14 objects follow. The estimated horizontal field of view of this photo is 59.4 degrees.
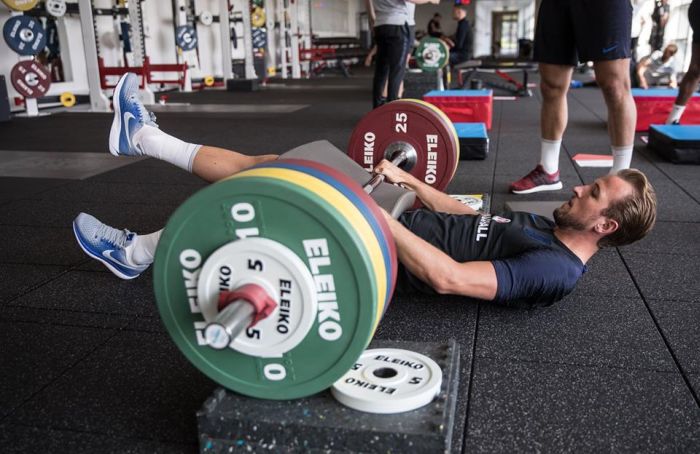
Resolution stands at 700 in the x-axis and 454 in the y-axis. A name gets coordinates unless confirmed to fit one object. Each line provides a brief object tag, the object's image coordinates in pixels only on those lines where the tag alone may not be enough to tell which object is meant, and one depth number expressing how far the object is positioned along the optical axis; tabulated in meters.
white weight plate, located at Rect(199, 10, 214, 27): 7.76
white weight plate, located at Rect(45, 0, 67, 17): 5.13
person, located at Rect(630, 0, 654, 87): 6.46
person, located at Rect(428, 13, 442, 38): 7.04
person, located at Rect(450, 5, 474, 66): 6.50
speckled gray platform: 0.83
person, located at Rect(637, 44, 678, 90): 6.42
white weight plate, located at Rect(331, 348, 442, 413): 0.87
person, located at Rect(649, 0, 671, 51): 6.85
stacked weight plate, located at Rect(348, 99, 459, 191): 1.92
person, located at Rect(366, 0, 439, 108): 3.96
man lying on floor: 1.24
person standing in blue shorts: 2.04
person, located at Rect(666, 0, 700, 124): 3.13
